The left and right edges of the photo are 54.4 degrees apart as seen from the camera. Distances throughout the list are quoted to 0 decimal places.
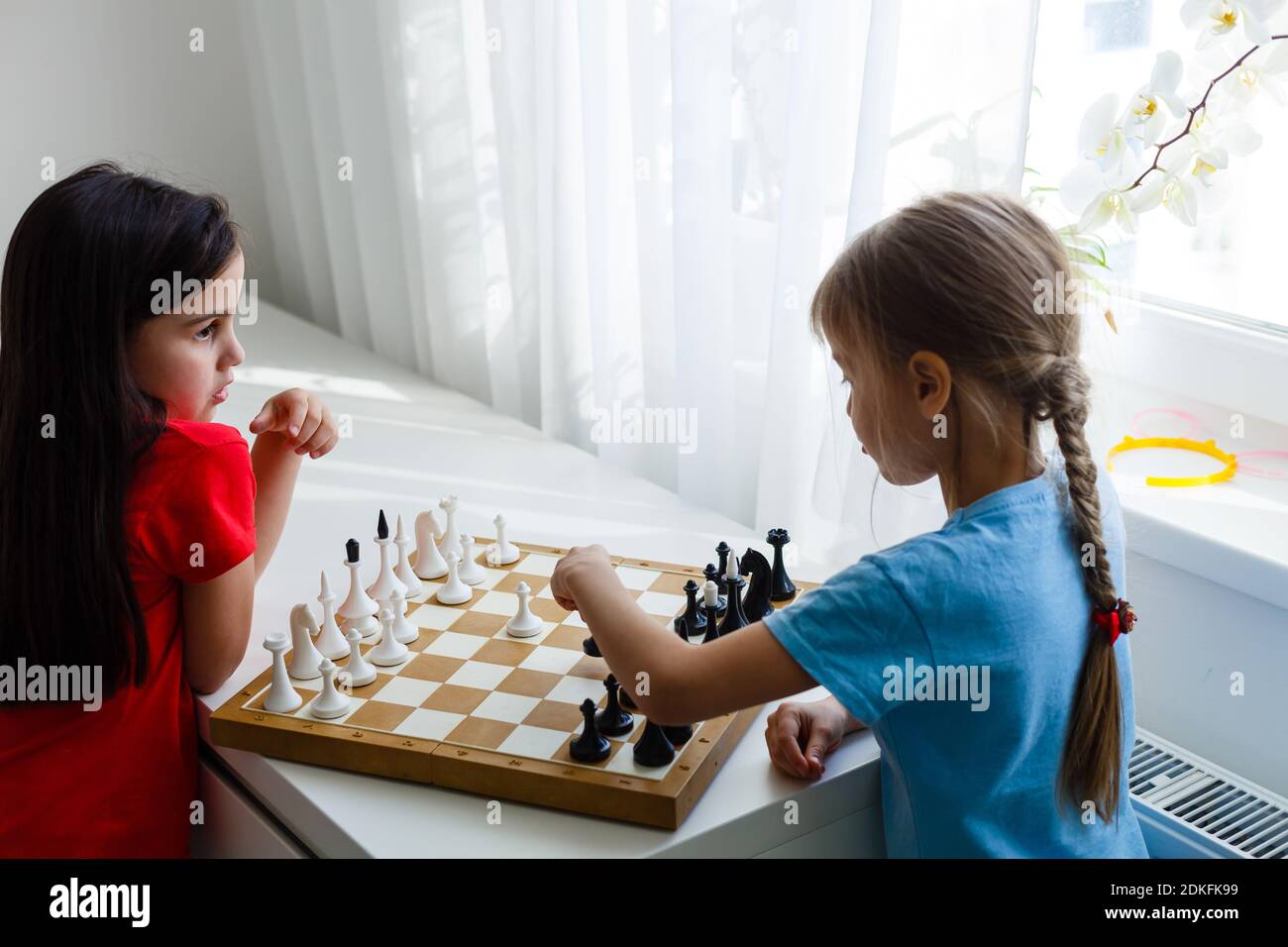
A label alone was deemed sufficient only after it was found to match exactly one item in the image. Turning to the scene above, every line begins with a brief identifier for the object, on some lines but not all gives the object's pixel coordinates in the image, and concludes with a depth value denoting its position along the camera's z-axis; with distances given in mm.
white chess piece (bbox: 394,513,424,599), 1357
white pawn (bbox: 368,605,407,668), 1210
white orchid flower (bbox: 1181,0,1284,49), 1267
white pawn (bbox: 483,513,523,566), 1424
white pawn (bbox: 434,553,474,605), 1335
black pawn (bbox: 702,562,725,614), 1286
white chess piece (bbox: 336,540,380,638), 1277
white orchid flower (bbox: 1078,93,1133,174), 1383
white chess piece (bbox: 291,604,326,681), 1194
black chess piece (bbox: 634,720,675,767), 1028
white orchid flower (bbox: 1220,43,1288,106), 1353
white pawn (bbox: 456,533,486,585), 1386
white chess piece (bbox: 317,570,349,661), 1225
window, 1518
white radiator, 1169
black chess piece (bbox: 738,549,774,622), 1294
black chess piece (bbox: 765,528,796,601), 1317
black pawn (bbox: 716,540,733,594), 1336
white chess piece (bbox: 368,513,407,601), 1341
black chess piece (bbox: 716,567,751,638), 1215
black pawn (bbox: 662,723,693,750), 1064
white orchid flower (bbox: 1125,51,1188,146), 1343
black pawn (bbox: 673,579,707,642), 1236
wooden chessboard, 1016
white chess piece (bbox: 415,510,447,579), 1400
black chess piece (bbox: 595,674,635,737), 1073
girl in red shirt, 1164
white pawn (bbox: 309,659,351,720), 1119
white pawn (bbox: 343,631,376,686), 1175
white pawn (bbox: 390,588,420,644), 1252
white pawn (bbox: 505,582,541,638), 1260
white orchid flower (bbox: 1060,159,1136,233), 1369
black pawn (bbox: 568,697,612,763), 1039
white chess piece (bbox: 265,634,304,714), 1138
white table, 1012
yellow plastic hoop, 1498
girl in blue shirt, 940
